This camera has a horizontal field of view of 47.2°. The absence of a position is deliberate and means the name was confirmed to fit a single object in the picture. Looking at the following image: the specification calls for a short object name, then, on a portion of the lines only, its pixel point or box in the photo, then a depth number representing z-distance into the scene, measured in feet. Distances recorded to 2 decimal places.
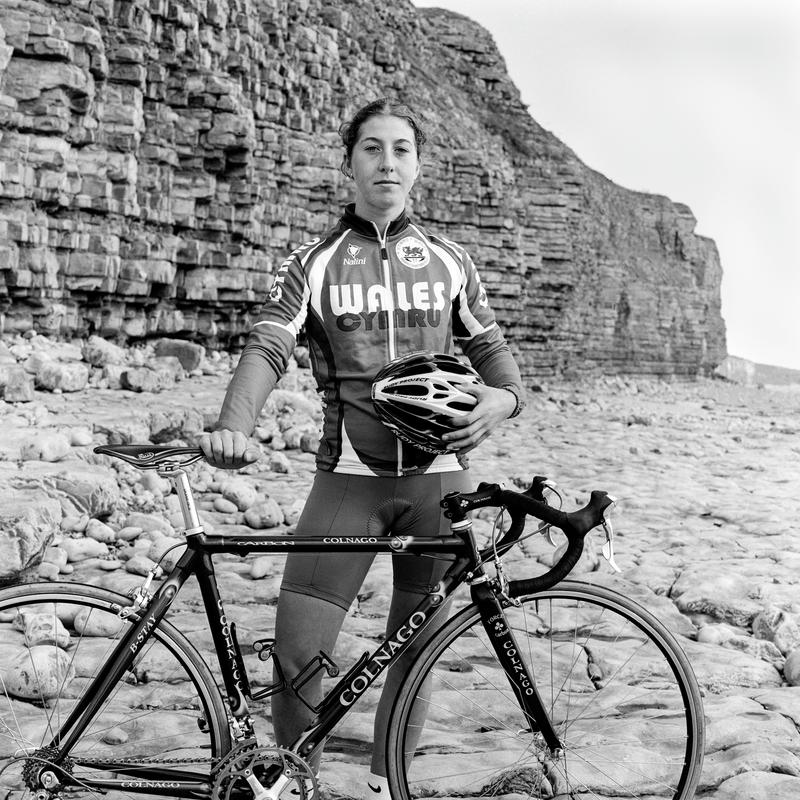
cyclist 9.62
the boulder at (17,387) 33.96
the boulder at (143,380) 42.65
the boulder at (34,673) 12.42
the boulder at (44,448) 26.40
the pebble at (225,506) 26.30
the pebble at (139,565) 19.52
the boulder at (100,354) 46.65
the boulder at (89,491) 22.89
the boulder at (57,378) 38.01
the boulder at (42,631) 13.32
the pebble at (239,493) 26.96
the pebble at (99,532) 21.75
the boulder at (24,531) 17.38
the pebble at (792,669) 15.51
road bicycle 8.79
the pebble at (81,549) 20.17
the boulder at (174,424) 34.17
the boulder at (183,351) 52.88
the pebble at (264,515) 25.25
